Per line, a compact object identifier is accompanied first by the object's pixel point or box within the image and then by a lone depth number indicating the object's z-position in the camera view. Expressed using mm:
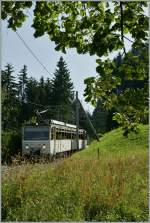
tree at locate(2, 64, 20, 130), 45406
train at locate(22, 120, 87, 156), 23203
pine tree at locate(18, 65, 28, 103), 46406
